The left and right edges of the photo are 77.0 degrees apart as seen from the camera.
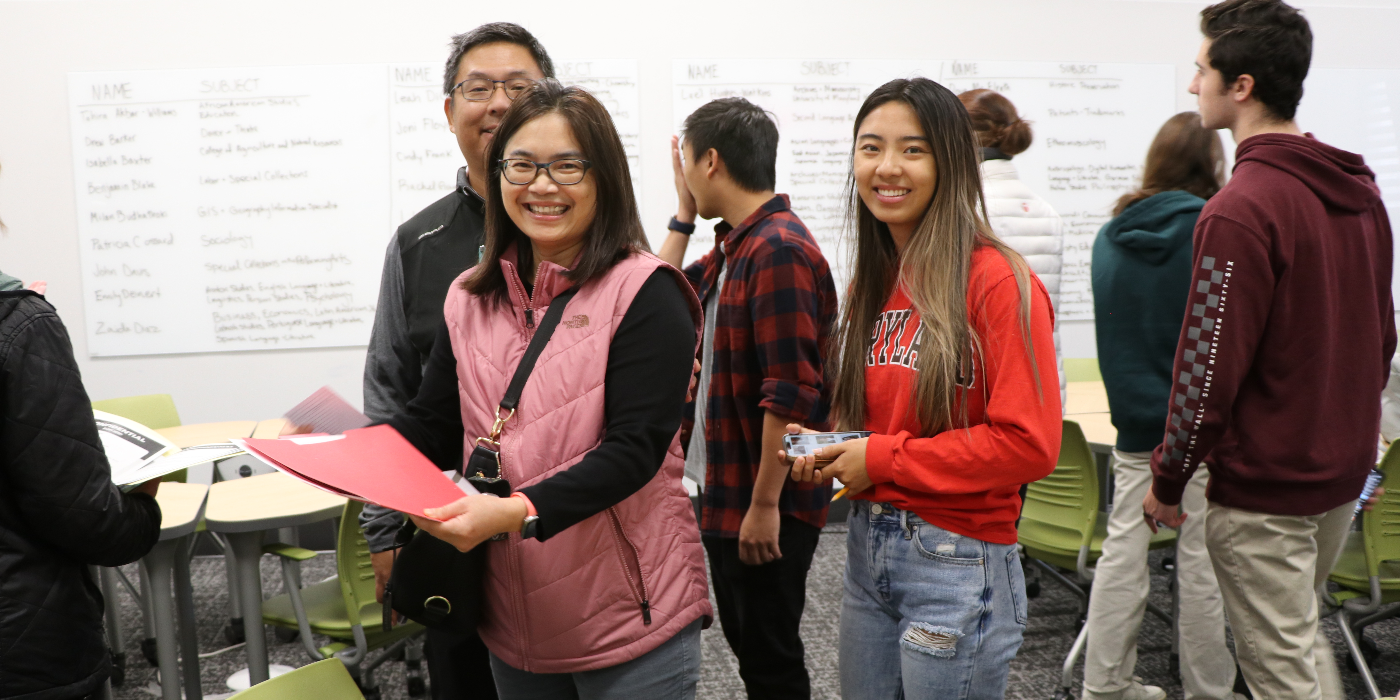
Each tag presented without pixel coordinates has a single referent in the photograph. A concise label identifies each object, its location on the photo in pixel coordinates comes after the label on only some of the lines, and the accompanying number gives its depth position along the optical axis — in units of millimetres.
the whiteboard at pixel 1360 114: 4781
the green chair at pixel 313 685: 1139
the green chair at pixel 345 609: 2268
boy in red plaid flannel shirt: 1889
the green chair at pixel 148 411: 3220
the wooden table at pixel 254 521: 2320
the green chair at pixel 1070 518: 2668
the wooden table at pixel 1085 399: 3379
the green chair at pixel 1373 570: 2338
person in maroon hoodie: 1612
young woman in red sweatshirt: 1258
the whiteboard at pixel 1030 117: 4359
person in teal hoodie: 2244
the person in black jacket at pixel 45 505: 1161
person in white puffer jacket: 2416
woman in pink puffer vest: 1172
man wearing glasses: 1533
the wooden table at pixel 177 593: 2270
